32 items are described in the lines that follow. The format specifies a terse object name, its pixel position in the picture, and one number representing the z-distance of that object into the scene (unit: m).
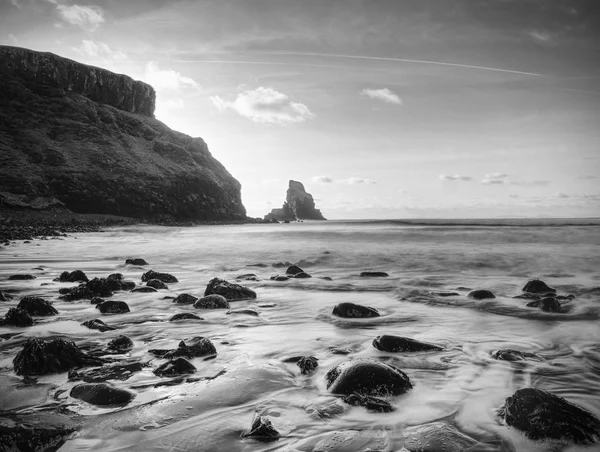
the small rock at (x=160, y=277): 8.12
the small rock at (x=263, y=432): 1.99
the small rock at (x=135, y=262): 11.34
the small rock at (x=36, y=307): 4.72
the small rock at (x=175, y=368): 2.82
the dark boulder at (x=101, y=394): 2.34
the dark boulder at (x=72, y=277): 7.75
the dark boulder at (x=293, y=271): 9.44
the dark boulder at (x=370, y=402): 2.31
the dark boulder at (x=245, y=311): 5.07
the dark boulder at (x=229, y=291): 6.22
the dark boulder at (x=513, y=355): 3.33
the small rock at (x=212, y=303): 5.39
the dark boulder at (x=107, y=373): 2.73
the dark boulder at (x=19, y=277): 7.67
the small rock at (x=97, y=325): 4.16
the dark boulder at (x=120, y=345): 3.39
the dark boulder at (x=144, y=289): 6.63
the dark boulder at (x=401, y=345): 3.51
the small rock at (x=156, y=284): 7.15
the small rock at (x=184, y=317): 4.60
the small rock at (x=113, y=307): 4.98
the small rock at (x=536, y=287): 7.12
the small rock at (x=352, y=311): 5.05
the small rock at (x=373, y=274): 9.48
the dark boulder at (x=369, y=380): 2.54
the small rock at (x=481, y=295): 6.41
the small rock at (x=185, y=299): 5.74
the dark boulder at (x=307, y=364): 2.99
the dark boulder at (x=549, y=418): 1.99
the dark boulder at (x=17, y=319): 4.20
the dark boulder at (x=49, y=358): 2.80
